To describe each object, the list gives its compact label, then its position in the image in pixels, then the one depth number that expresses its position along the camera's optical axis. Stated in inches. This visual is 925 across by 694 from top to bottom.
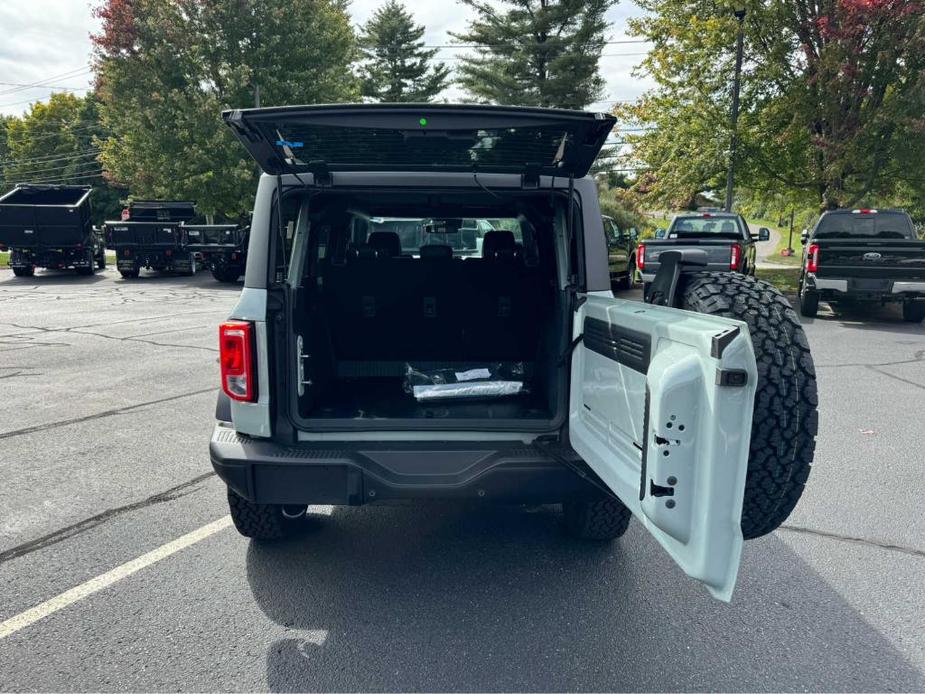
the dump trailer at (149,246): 842.2
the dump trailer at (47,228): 829.2
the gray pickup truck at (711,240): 485.1
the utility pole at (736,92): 638.5
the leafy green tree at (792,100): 590.6
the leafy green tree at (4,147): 2677.2
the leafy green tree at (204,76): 948.6
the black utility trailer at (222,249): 777.6
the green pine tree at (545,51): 1357.0
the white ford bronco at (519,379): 77.9
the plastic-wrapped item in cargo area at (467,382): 149.9
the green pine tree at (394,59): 1753.2
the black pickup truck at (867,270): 450.6
